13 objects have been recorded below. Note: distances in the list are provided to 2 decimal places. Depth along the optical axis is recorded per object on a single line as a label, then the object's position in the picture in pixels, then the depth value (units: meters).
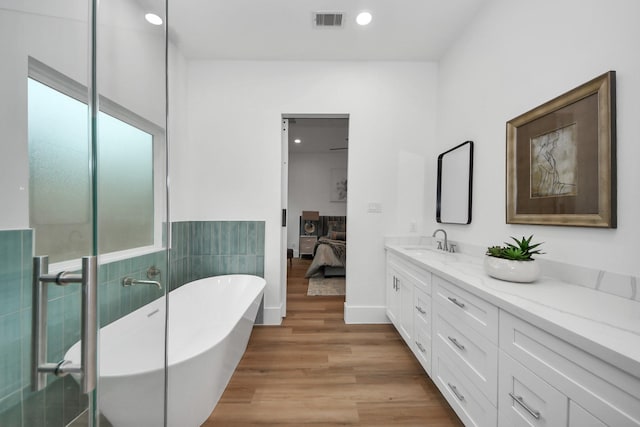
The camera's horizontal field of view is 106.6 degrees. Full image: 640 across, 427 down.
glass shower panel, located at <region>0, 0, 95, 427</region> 0.61
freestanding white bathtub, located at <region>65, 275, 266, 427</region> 0.80
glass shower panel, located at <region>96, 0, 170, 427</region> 0.73
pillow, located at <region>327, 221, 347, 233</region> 6.07
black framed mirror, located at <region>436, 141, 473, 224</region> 1.98
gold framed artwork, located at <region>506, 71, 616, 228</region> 1.02
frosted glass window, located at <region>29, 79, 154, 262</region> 0.60
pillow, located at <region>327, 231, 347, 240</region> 5.04
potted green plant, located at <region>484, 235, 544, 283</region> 1.13
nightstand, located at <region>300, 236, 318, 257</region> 5.91
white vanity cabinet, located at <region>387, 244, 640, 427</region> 0.63
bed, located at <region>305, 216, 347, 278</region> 4.05
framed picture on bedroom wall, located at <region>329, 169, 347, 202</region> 6.44
